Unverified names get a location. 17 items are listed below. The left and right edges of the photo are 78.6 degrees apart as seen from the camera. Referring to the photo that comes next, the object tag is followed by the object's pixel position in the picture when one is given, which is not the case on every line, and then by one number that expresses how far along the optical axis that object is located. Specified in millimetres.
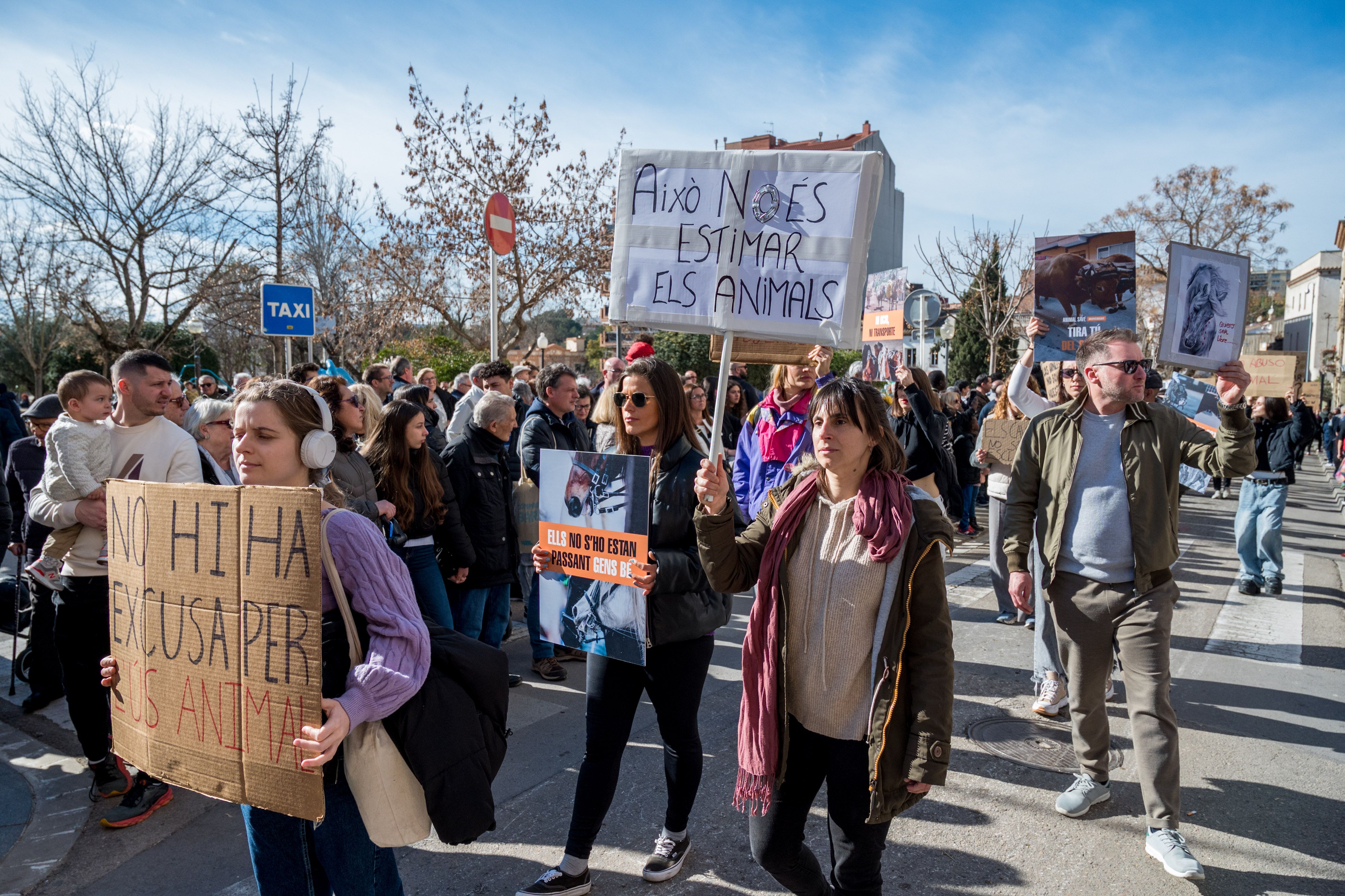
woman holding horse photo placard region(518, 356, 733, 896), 3012
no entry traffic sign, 8188
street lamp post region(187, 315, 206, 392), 20594
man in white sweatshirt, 3762
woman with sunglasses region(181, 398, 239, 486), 4723
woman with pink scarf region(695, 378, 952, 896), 2340
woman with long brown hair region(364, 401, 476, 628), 4852
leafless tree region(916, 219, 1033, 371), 25766
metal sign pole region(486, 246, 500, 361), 7246
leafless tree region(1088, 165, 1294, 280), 33719
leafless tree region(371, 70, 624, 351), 16469
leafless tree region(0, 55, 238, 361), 16625
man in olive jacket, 3396
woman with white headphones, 1927
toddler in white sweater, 3773
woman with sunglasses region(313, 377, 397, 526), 4523
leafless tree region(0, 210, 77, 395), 20297
